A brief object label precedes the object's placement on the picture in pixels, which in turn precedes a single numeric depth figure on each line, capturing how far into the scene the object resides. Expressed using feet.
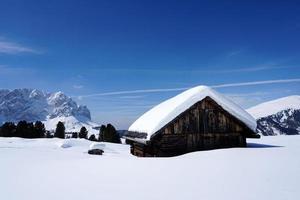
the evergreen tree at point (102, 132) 233.64
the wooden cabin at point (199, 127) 46.85
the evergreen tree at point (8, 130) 220.43
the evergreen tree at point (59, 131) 255.29
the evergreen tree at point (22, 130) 216.74
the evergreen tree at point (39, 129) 227.65
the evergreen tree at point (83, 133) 261.85
